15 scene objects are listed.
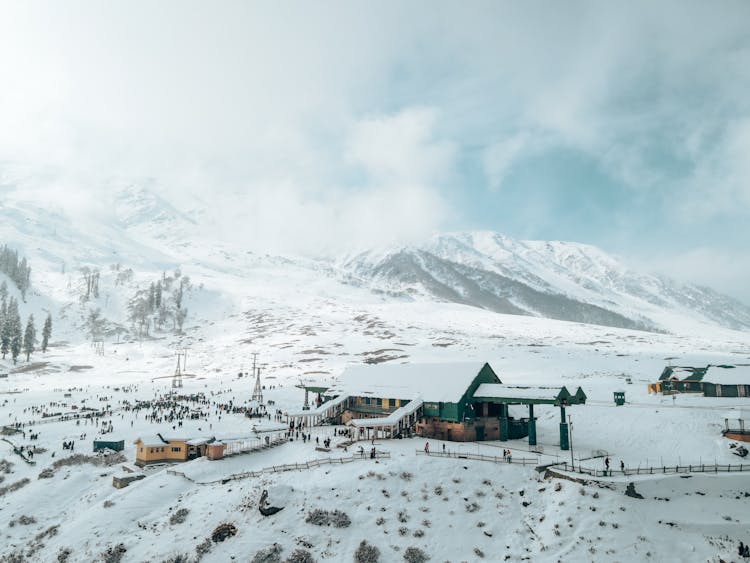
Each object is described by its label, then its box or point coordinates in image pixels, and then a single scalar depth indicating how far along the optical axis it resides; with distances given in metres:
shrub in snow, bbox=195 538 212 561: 27.44
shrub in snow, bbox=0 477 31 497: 40.38
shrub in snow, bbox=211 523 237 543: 28.55
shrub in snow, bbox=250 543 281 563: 26.19
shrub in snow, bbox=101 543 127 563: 28.59
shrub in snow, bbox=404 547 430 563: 25.42
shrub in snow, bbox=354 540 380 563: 25.61
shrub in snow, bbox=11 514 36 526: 35.56
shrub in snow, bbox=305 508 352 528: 28.31
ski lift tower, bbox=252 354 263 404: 72.53
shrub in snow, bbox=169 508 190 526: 31.37
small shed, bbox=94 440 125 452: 48.03
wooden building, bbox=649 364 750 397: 60.44
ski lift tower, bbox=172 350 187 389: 91.44
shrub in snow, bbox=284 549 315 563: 25.91
